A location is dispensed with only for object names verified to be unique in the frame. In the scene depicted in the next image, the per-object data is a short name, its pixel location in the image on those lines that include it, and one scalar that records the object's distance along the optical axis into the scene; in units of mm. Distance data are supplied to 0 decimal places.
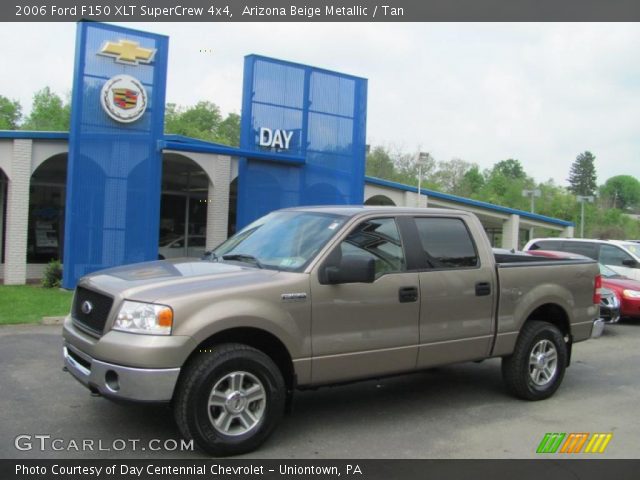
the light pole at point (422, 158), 17406
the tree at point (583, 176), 112875
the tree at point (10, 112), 69881
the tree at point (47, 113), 66812
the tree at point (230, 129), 77288
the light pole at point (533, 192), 43462
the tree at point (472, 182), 82062
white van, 14211
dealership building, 14508
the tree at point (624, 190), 134750
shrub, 15180
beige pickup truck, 4344
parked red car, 11914
